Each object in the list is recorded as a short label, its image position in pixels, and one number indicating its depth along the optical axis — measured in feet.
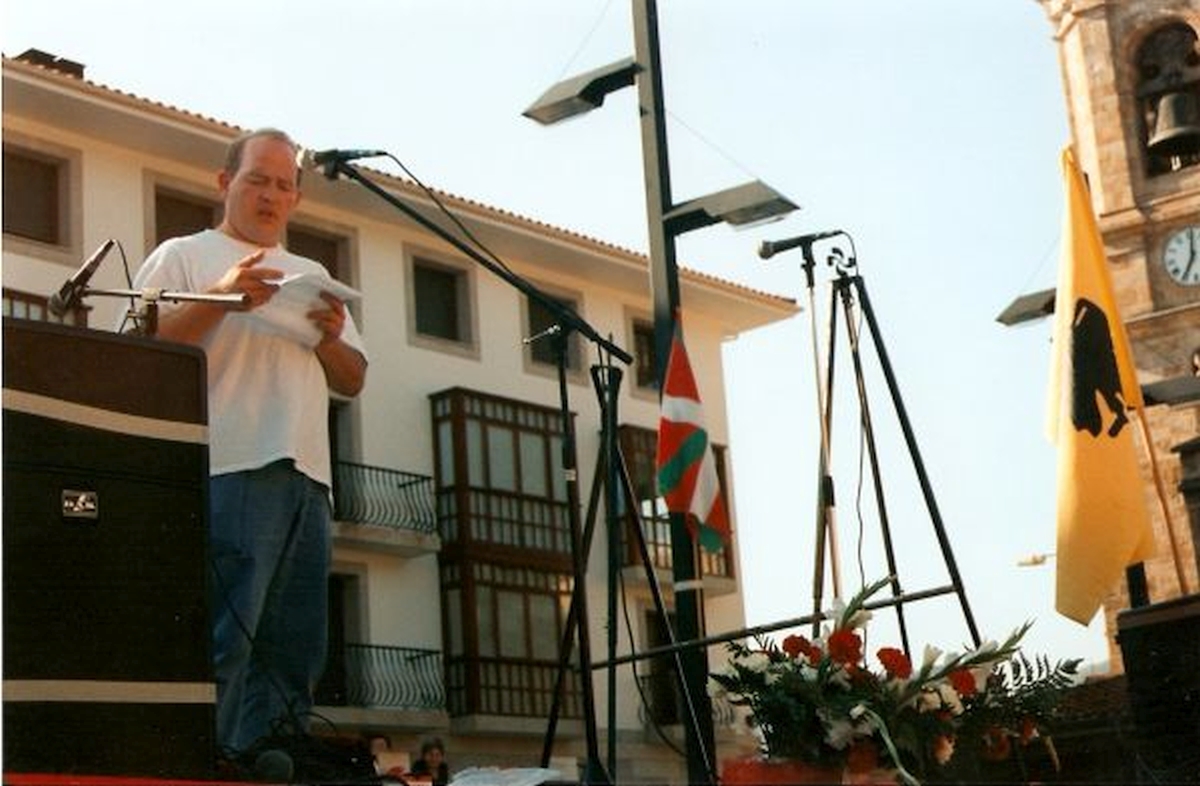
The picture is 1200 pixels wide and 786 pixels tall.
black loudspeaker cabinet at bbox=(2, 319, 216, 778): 15.42
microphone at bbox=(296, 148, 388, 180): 21.08
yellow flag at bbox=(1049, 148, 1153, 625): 27.30
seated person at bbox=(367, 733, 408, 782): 17.78
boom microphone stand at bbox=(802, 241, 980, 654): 22.12
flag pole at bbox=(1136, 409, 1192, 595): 28.45
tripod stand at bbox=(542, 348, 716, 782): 20.01
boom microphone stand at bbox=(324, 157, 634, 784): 18.79
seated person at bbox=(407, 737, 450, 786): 19.78
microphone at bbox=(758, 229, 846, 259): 24.88
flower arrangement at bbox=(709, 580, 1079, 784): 17.81
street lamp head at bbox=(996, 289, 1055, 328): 39.14
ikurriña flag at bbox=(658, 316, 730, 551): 23.36
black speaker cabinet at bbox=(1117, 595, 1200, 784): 23.00
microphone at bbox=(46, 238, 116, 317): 17.87
